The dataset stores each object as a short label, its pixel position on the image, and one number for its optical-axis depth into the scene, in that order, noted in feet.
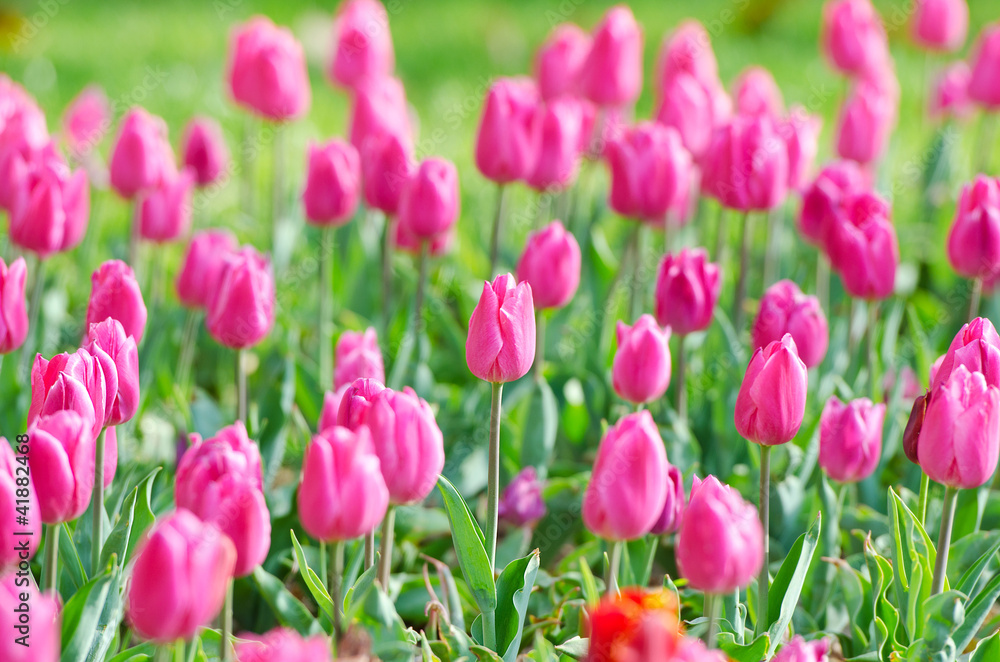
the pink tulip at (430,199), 14.69
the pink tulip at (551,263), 13.76
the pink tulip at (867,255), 14.05
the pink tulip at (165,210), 17.40
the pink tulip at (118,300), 11.74
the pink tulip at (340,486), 8.04
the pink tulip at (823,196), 16.30
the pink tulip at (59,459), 8.46
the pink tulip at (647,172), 15.70
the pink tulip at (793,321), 12.94
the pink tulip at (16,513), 8.08
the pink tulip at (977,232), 13.61
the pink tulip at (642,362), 11.22
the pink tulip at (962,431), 9.27
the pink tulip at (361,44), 21.38
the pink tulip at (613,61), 19.38
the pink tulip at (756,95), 20.17
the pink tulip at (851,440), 11.41
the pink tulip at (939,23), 24.31
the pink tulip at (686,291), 13.37
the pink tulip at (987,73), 21.26
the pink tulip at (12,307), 11.26
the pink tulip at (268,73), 18.93
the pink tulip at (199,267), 15.39
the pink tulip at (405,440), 8.90
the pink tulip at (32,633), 6.46
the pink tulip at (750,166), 15.53
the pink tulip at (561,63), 21.57
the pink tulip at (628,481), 8.48
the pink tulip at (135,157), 16.65
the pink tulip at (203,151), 19.51
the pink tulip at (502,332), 9.75
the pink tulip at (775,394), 9.66
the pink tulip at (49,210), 13.74
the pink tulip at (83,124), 20.93
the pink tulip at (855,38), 22.58
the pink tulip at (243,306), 12.30
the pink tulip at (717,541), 8.05
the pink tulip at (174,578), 7.08
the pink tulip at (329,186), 16.34
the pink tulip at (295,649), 6.60
